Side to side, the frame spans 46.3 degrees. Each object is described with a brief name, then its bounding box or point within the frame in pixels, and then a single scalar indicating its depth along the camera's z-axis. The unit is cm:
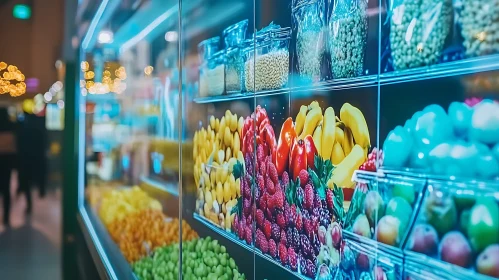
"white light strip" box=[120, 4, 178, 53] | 284
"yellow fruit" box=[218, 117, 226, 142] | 227
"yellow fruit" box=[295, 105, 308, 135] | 172
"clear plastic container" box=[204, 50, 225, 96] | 228
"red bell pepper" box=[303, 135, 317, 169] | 167
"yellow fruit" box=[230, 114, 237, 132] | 218
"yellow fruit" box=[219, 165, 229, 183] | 224
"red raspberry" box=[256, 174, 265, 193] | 199
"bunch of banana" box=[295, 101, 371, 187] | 142
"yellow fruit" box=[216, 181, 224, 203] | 229
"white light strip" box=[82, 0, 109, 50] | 427
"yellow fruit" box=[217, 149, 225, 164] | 228
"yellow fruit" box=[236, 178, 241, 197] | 216
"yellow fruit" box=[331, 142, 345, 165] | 151
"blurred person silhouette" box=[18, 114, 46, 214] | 417
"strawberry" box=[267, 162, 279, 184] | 190
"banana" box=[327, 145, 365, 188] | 142
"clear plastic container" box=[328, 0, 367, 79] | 142
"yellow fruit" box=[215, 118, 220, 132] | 232
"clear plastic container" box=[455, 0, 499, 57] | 101
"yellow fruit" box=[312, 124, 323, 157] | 163
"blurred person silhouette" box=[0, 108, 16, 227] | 415
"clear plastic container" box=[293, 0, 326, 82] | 163
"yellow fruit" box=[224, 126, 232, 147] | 222
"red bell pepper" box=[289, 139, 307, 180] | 172
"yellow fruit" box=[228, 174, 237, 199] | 219
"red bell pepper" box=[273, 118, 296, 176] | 180
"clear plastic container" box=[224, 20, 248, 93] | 213
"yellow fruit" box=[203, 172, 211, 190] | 241
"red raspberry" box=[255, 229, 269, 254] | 198
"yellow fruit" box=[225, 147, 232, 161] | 222
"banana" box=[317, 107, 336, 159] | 157
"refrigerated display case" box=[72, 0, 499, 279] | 109
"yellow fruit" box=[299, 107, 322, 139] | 164
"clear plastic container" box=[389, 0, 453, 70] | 113
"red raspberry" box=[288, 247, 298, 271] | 178
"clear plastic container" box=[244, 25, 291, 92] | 185
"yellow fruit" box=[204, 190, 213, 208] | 238
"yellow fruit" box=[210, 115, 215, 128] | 236
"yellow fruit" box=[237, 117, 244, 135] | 213
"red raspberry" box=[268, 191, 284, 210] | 187
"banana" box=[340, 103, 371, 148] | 139
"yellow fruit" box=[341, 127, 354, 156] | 146
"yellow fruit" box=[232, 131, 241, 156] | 215
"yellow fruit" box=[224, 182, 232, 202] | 223
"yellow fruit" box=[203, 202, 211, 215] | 240
